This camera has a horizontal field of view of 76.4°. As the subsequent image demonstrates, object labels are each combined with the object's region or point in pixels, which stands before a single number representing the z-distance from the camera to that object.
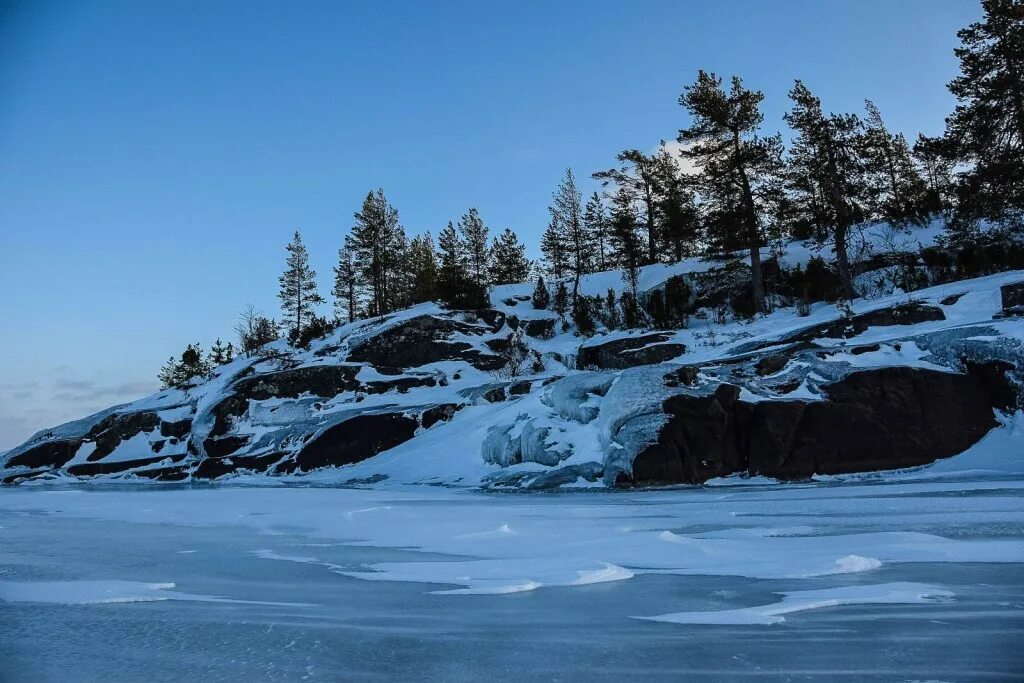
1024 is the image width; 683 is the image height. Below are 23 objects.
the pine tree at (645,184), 37.47
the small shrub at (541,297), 30.50
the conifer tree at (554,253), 42.56
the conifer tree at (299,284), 49.22
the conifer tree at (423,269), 42.14
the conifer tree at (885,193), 22.73
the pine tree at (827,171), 22.73
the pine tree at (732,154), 24.11
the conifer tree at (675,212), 26.33
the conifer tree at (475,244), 45.09
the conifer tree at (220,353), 38.86
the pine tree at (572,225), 37.78
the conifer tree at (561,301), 29.61
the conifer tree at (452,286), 29.52
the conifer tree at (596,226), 39.34
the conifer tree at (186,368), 35.67
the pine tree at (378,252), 43.16
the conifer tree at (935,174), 19.22
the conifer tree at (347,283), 48.59
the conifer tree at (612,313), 26.88
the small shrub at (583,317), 26.98
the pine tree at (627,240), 30.72
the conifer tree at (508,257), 45.88
